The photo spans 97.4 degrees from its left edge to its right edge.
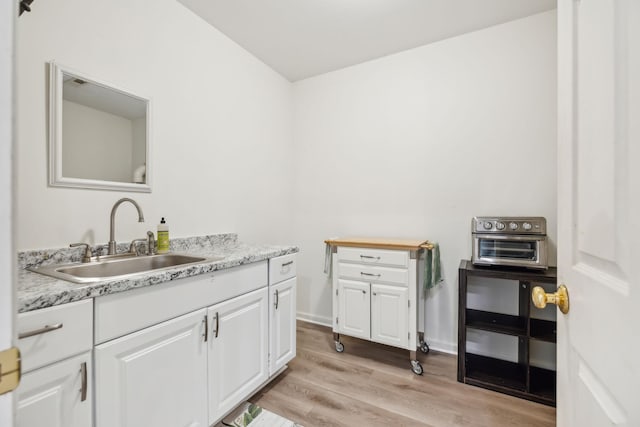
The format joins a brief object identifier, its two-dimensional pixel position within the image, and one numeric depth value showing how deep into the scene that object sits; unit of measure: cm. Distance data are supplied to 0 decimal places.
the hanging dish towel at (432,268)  216
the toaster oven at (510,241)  181
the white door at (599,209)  44
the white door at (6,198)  32
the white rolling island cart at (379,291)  206
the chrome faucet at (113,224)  149
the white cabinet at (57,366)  80
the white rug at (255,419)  154
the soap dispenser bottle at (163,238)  168
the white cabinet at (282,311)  179
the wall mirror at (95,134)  135
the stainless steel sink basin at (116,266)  118
